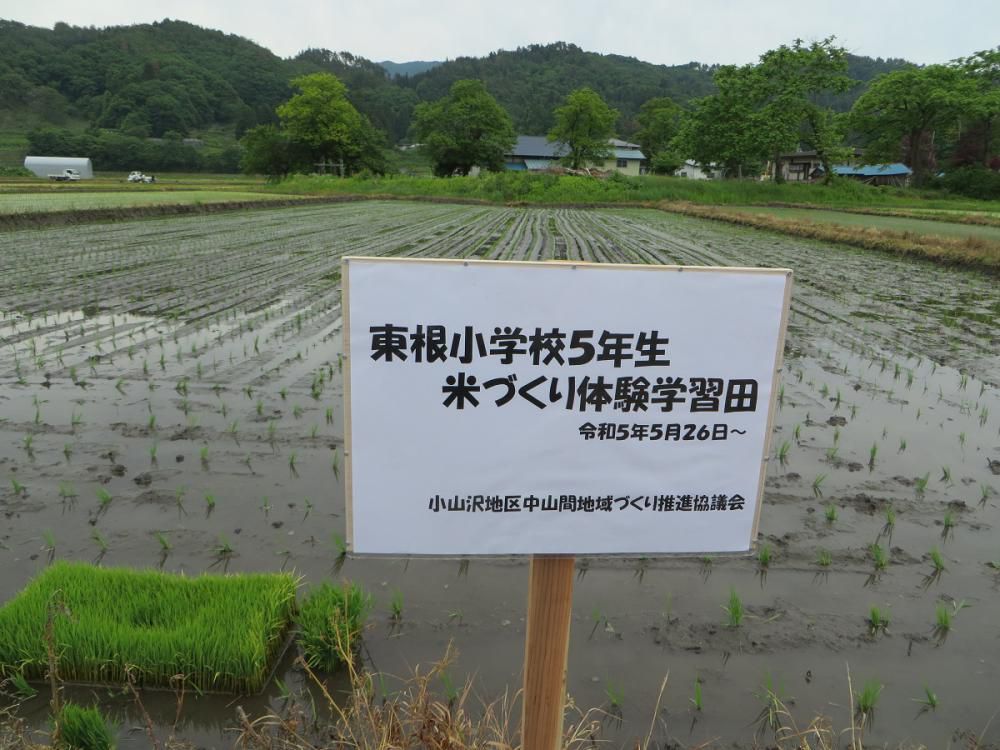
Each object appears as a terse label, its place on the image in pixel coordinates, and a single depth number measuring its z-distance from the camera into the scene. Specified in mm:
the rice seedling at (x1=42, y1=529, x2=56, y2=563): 3328
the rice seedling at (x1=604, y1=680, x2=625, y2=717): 2482
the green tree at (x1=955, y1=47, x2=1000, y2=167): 42844
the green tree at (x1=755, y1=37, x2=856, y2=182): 42188
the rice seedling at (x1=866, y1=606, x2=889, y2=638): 2946
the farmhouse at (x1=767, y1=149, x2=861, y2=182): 63531
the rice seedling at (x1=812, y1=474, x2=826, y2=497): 4312
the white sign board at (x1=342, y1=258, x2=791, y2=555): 1643
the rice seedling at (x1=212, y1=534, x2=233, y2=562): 3370
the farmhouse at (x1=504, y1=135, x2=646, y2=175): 73375
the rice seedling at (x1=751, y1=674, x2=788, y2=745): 2398
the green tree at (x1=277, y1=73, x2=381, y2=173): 57406
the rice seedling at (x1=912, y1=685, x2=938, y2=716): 2512
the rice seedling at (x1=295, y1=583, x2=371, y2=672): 2604
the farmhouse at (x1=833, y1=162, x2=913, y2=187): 57772
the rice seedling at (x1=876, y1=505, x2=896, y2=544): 3822
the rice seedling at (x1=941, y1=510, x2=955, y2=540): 3831
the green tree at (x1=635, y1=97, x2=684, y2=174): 76375
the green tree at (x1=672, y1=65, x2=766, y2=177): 44281
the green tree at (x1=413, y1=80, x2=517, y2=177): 59250
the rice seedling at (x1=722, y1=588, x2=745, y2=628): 2961
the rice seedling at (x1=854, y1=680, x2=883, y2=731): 2463
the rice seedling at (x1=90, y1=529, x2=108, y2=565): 3324
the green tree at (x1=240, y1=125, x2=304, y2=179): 57375
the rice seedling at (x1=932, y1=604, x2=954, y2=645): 2945
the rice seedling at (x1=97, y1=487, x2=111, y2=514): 3844
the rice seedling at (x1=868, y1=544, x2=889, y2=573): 3482
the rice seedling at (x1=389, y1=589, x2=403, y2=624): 2965
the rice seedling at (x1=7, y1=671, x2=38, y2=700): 2383
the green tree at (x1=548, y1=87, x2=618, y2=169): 62312
